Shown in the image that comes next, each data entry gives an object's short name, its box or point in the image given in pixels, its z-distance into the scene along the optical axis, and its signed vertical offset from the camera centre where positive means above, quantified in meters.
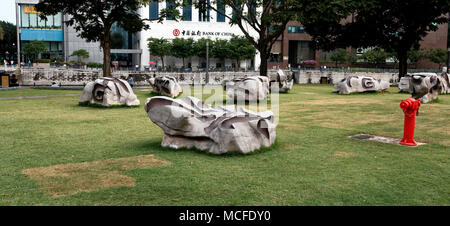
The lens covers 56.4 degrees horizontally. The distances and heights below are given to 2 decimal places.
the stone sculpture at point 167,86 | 24.36 -0.53
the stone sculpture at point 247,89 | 20.34 -0.52
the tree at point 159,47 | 66.31 +4.78
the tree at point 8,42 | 79.62 +6.30
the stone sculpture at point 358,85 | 27.88 -0.35
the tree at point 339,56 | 78.81 +4.41
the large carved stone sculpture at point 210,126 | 8.16 -0.96
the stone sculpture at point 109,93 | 18.39 -0.73
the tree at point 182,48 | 67.56 +4.77
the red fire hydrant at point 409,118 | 9.25 -0.85
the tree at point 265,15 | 28.18 +4.32
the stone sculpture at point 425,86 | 19.33 -0.25
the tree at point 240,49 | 69.69 +4.94
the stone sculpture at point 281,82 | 28.38 -0.22
